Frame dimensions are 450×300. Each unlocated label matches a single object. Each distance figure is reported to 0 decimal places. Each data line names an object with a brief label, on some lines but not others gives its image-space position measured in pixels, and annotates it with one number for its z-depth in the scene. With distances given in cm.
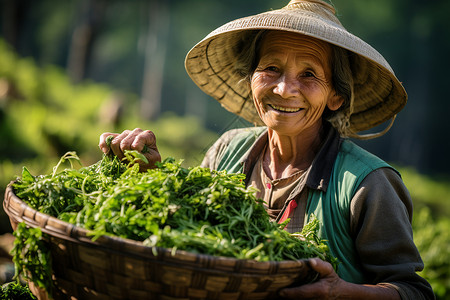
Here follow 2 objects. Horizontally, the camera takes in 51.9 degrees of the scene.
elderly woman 214
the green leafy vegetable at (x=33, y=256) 153
